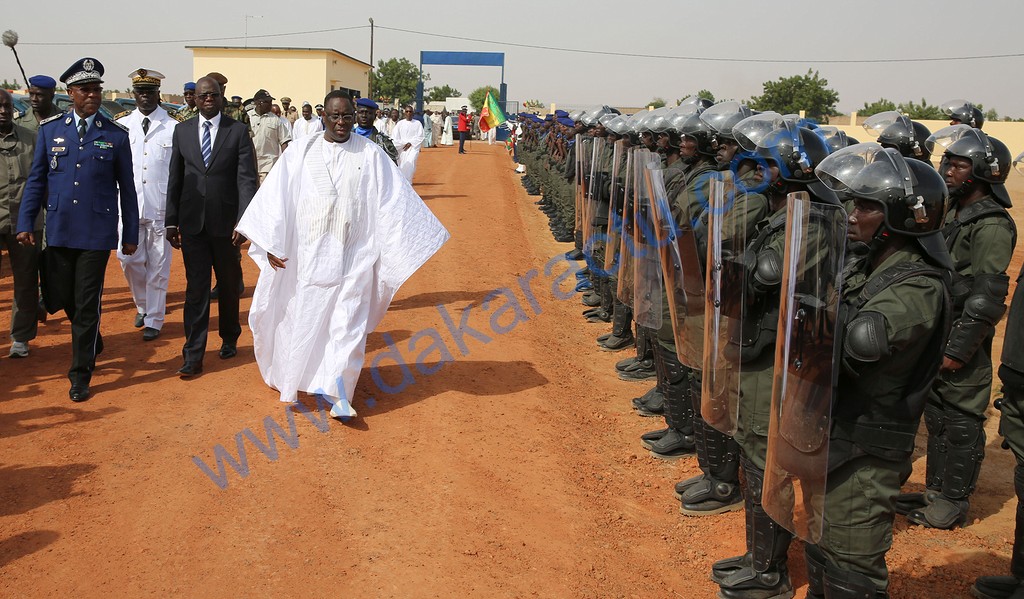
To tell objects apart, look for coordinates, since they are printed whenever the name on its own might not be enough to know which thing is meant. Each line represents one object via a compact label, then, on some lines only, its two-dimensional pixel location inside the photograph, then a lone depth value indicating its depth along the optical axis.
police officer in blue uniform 5.92
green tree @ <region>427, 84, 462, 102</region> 86.00
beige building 45.19
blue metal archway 51.91
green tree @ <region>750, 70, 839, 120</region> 43.31
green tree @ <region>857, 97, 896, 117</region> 41.62
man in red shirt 36.44
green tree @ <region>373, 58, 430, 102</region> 64.69
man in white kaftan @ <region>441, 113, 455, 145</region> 45.12
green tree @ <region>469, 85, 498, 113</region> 72.54
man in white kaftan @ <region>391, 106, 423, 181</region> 12.46
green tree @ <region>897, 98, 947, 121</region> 39.97
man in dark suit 6.48
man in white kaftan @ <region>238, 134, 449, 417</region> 5.62
